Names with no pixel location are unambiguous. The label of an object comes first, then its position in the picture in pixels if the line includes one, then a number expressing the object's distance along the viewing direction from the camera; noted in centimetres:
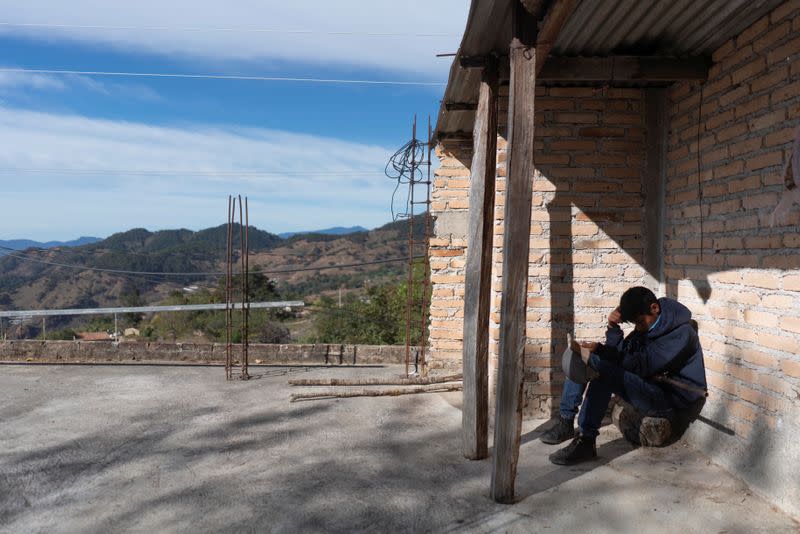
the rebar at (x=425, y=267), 698
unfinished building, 338
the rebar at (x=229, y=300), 708
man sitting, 393
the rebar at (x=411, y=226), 723
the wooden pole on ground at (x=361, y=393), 602
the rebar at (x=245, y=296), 709
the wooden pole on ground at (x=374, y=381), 645
